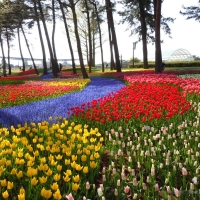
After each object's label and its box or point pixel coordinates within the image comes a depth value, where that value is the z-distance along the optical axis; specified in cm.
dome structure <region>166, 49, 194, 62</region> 7957
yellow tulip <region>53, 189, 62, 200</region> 257
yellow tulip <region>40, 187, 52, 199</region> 263
